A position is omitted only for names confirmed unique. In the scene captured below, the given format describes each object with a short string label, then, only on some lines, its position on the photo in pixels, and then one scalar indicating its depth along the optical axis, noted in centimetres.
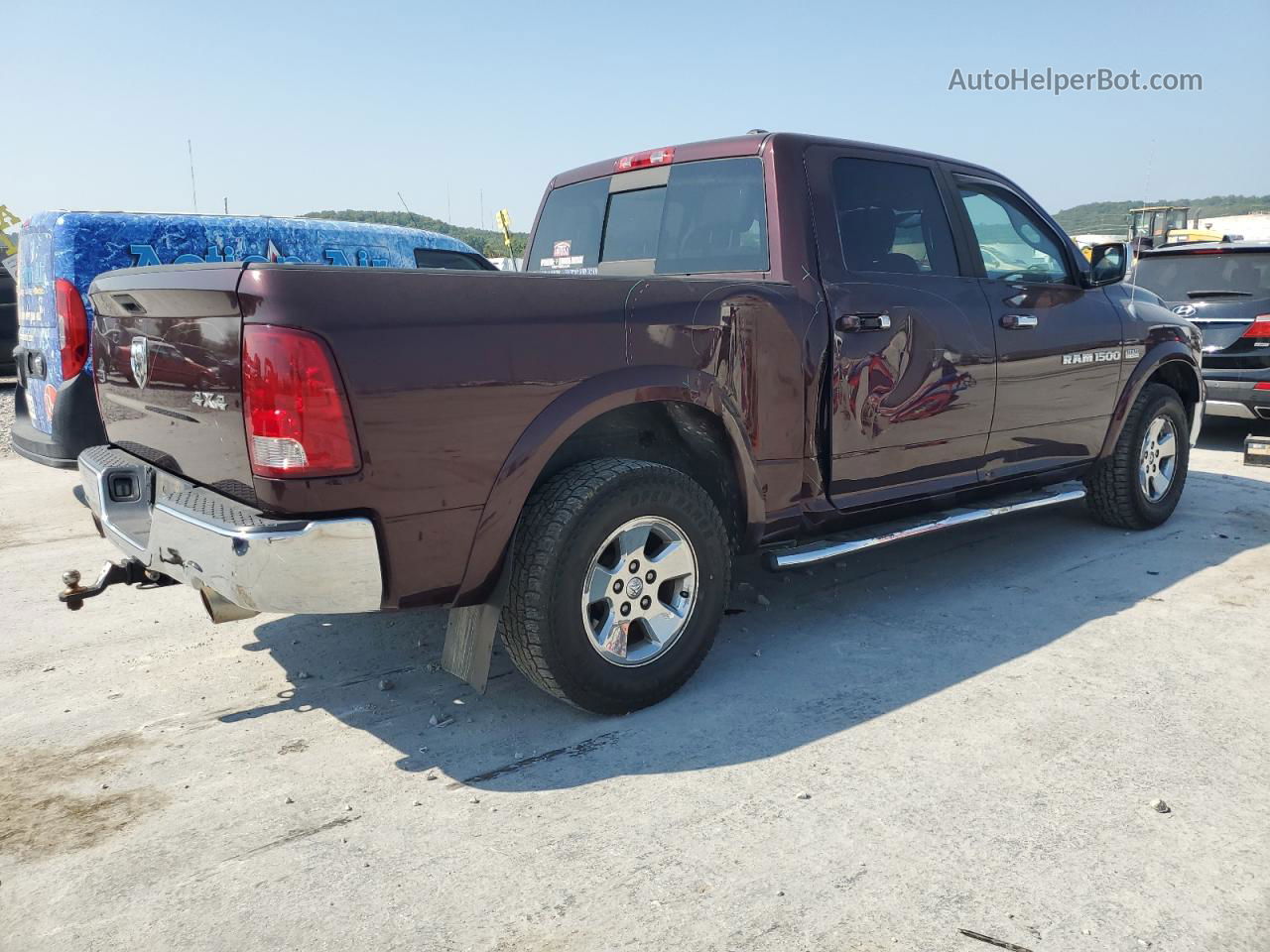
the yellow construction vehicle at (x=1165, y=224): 1525
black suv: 781
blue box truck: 502
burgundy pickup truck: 258
